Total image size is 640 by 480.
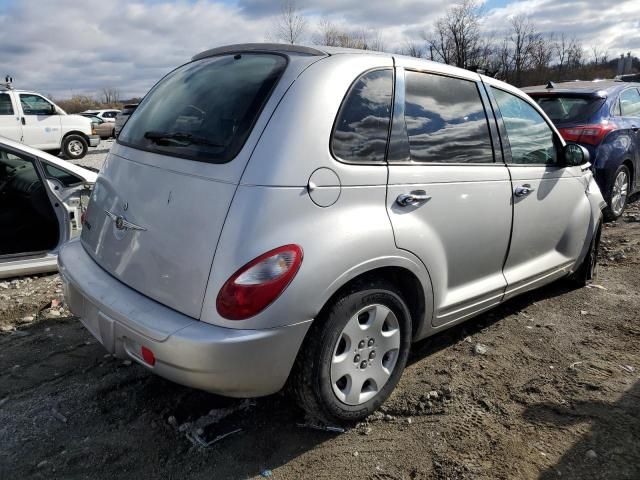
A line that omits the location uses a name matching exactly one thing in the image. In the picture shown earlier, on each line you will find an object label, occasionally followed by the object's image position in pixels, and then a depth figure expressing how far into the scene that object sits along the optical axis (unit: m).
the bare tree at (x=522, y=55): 48.41
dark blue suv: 6.39
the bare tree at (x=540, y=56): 48.88
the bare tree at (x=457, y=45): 39.59
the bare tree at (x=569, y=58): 53.25
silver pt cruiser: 2.23
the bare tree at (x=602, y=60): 53.53
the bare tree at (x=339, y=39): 31.92
